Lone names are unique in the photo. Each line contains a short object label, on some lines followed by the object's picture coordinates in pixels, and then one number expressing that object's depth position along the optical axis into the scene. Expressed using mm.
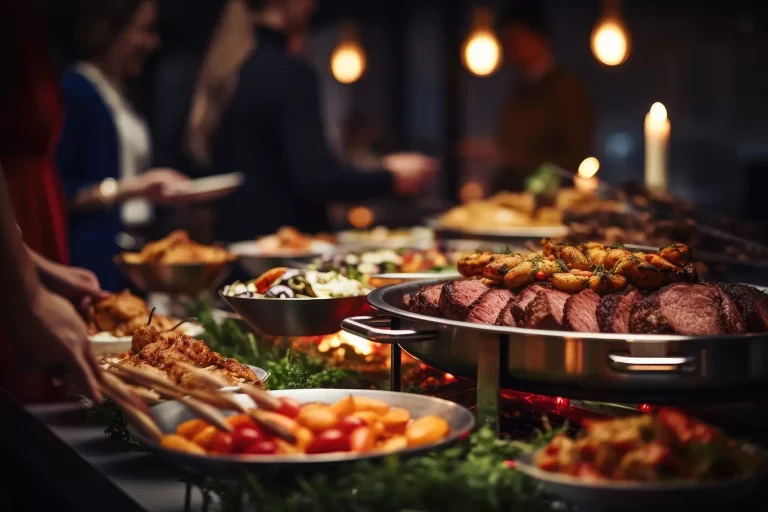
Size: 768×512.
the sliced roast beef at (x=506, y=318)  2212
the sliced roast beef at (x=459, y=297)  2270
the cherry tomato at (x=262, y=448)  2060
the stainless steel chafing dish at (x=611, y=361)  2068
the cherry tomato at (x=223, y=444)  2071
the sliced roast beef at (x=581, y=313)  2178
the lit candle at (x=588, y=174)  2877
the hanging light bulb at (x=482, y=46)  4912
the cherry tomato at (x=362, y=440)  2062
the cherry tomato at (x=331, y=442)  2069
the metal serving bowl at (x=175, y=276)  3103
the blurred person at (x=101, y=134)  3618
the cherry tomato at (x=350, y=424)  2086
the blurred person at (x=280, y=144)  3660
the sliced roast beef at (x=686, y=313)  2161
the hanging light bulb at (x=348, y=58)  5742
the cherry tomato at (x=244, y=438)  2076
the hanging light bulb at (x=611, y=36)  4230
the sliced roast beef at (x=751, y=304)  2205
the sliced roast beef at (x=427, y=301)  2318
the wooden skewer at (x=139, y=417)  2096
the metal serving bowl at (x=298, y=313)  2545
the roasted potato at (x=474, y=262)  2381
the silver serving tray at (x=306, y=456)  2029
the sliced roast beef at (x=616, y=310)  2188
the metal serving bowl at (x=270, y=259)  3091
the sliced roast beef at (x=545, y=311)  2176
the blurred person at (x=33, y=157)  2787
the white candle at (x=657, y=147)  2860
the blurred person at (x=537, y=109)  4753
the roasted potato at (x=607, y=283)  2257
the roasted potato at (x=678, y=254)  2275
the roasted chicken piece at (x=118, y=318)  2696
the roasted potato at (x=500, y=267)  2322
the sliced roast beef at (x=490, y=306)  2237
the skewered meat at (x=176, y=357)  2321
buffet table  2184
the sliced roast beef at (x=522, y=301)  2209
